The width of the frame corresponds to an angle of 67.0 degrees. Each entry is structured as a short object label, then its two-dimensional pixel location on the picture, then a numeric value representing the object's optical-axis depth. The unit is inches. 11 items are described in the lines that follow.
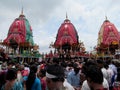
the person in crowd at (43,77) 95.2
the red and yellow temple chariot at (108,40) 650.1
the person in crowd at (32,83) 85.5
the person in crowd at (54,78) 48.7
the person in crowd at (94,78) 52.0
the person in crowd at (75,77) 107.9
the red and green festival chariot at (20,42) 633.4
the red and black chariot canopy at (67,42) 649.6
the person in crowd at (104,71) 110.0
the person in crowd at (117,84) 70.0
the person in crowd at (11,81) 76.7
